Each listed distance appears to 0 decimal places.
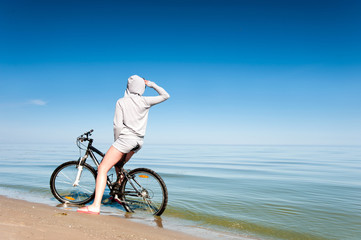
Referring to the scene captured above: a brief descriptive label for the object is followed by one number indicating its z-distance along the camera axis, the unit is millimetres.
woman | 4344
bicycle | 4594
